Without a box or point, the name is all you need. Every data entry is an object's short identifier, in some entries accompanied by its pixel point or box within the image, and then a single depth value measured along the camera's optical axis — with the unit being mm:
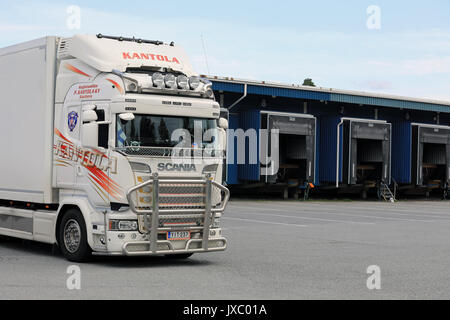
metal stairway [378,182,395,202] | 39250
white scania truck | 11055
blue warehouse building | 34375
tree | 82781
